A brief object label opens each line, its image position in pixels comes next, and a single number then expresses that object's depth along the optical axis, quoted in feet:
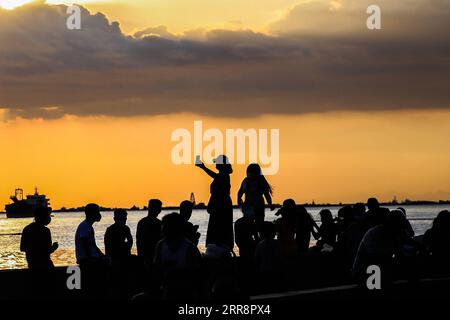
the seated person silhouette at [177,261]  41.68
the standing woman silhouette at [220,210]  68.64
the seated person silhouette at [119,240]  63.46
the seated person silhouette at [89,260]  58.65
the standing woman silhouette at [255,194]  71.61
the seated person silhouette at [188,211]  57.72
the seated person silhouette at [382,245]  52.95
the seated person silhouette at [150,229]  64.44
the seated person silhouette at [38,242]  57.31
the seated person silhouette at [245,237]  69.31
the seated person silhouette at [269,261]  58.59
